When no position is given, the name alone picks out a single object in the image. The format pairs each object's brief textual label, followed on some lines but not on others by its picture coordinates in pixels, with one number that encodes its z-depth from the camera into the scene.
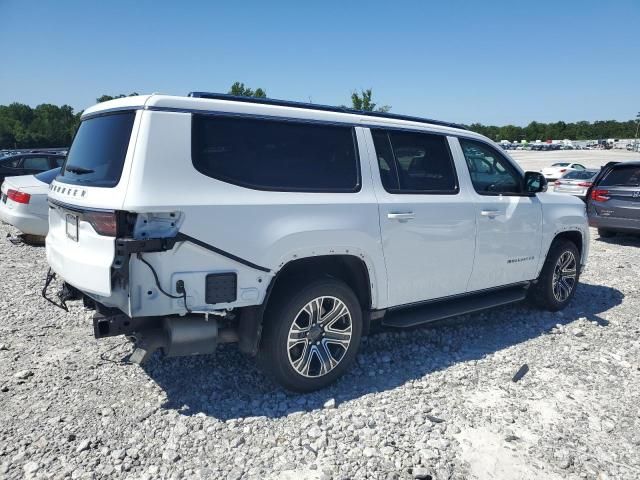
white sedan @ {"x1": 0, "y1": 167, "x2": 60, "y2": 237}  7.81
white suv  2.85
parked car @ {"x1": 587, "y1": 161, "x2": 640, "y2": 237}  9.38
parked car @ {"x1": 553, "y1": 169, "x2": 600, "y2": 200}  15.01
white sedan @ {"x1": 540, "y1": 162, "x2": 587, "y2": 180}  26.61
